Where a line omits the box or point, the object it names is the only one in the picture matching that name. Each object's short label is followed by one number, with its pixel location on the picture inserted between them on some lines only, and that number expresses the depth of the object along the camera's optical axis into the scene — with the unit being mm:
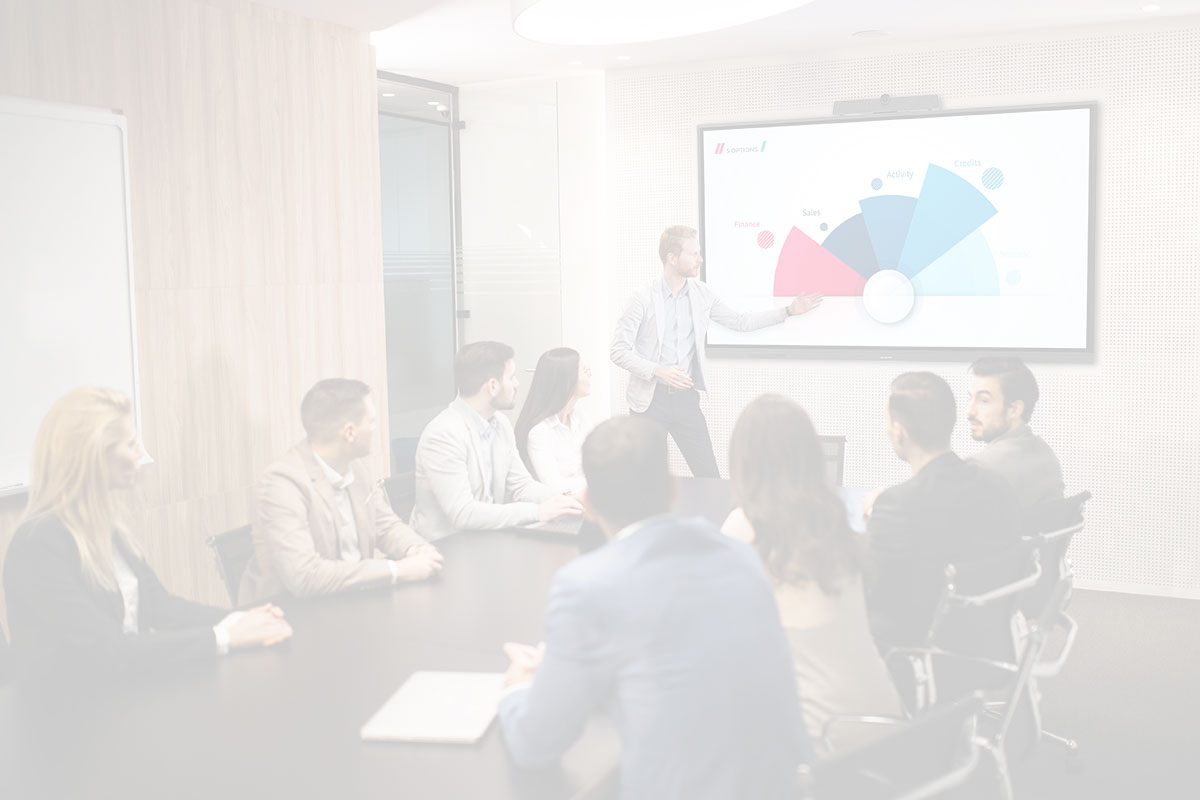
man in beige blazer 2953
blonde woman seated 2371
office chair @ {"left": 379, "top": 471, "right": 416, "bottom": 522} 4042
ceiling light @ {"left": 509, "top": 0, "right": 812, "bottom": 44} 3087
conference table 1848
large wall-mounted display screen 5871
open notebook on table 1998
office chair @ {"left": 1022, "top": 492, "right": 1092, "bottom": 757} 3209
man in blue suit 1742
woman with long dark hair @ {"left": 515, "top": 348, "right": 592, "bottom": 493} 4371
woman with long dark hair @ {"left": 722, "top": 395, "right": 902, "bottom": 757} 2354
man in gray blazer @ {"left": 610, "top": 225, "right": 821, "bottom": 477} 5887
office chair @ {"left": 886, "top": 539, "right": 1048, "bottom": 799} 2811
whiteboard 3928
